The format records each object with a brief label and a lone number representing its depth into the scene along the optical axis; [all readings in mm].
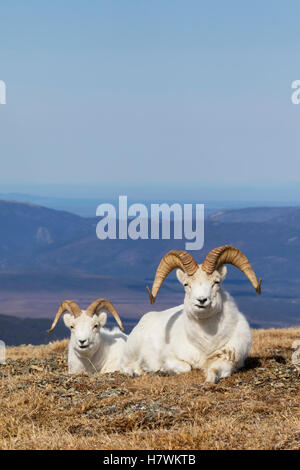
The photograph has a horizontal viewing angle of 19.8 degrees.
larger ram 16062
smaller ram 19422
